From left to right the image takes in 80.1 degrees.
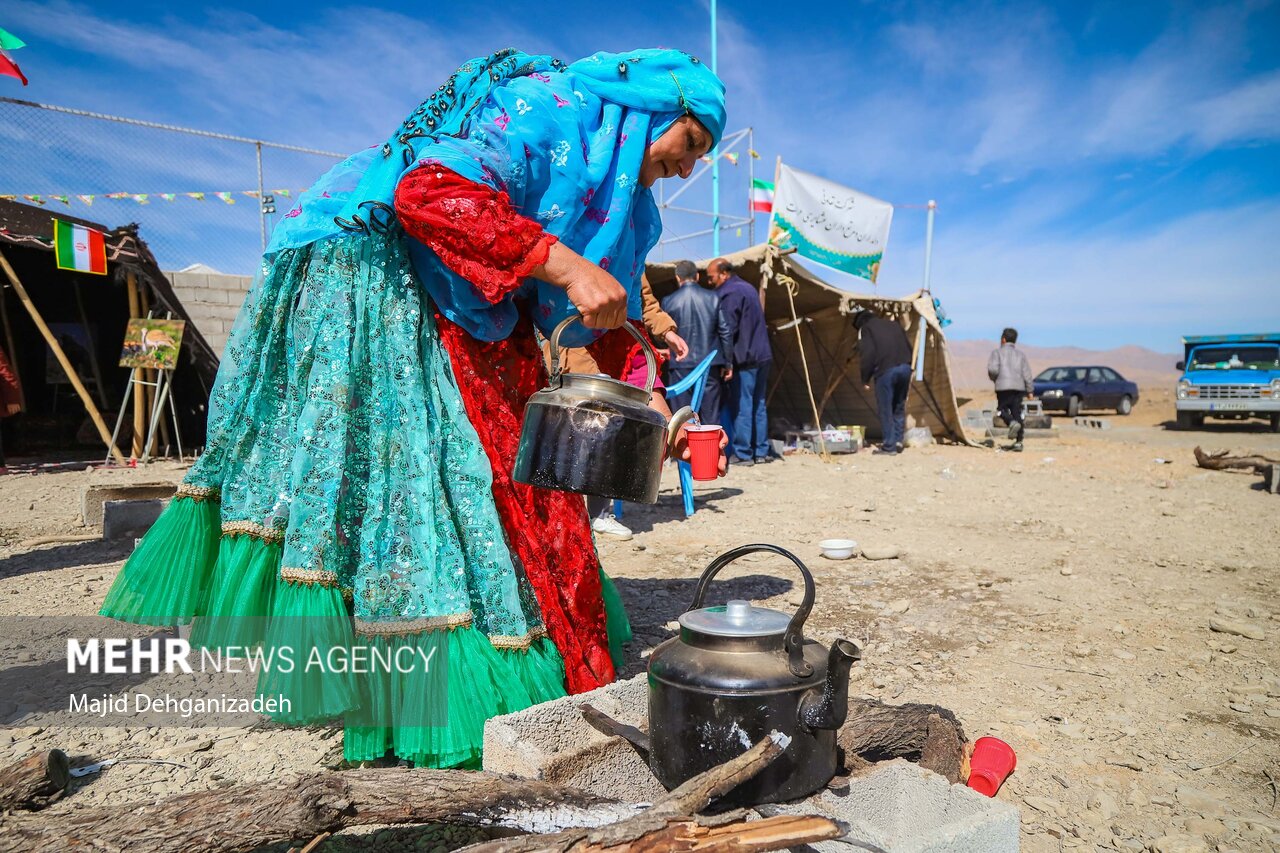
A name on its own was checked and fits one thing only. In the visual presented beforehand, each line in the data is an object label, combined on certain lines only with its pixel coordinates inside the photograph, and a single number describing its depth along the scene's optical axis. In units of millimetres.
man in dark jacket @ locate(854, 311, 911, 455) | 9648
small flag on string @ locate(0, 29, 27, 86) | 6164
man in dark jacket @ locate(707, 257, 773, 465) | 8023
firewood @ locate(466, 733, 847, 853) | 1146
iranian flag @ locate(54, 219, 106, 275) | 7109
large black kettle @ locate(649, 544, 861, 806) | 1438
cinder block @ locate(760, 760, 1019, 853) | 1372
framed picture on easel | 7590
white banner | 9594
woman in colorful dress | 1733
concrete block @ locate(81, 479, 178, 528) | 4516
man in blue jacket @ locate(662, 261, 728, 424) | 7527
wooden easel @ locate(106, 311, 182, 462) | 7660
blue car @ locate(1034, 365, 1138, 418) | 19516
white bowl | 4172
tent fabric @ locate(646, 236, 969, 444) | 9453
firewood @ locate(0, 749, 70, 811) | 1599
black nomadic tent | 7879
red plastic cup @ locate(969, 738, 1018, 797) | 1887
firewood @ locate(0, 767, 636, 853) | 1213
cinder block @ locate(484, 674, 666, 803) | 1644
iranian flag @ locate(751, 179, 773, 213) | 11570
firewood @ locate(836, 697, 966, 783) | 1793
